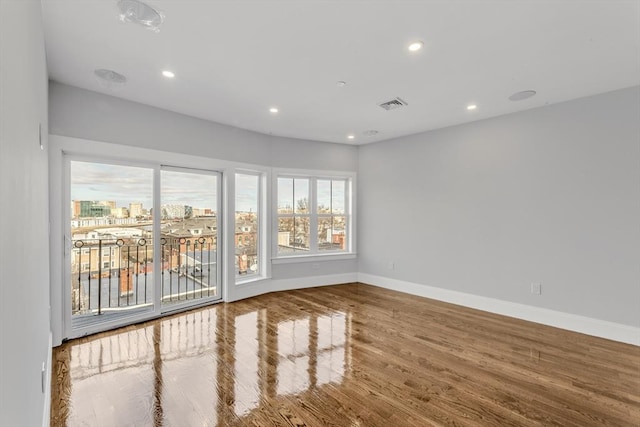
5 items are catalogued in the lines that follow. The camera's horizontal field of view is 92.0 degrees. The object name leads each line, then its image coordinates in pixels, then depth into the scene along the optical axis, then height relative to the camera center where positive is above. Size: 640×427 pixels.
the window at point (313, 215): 5.64 -0.11
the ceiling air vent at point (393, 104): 3.72 +1.31
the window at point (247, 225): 5.07 -0.26
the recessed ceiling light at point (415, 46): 2.47 +1.33
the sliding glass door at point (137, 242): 3.55 -0.43
